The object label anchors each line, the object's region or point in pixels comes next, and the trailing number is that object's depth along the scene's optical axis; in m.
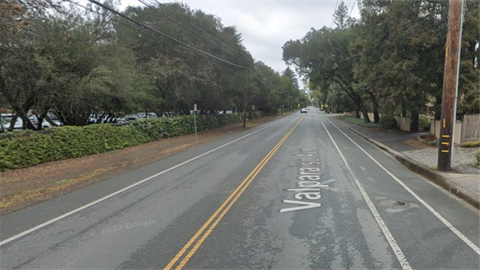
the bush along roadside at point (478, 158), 10.34
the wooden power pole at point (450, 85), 9.48
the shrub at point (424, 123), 26.92
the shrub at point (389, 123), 28.67
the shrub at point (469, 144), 14.77
